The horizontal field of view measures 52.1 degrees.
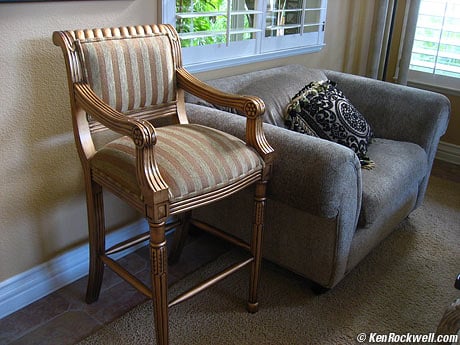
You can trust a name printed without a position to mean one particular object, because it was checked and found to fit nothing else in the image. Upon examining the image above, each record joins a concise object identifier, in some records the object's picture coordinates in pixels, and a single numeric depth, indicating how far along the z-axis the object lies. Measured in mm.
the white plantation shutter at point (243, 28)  2016
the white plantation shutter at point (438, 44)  3016
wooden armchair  1313
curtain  3061
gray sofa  1552
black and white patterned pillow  2006
